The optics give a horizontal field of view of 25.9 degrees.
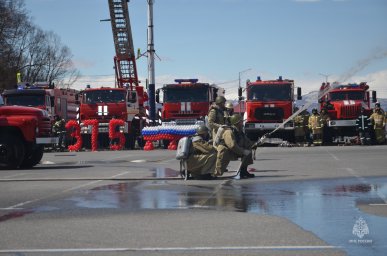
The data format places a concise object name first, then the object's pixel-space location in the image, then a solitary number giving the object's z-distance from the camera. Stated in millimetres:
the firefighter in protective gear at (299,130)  39219
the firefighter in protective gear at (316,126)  38469
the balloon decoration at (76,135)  39219
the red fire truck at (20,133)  22531
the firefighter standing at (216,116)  17562
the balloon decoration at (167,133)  37406
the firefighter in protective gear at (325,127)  38938
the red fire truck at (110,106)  39031
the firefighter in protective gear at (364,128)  37812
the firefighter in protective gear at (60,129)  39375
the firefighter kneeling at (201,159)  17031
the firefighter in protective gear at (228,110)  17745
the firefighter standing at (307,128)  39425
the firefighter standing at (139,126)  41156
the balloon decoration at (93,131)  38688
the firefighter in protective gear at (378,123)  38156
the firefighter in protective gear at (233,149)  16922
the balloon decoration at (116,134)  38625
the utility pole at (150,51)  48125
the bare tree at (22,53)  68438
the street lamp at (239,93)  38594
